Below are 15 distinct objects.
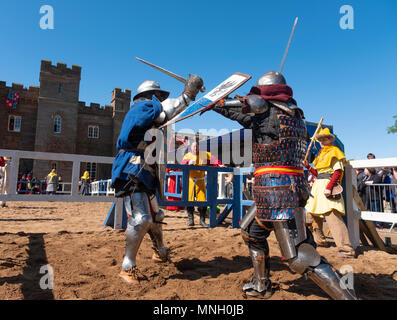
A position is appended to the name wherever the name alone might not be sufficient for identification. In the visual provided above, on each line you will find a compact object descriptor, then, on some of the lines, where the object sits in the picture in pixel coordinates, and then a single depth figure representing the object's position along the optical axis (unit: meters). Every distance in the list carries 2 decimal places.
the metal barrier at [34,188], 14.38
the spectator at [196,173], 5.68
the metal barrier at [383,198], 5.14
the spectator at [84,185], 15.11
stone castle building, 23.66
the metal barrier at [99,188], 13.06
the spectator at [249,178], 5.82
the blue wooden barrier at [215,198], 4.71
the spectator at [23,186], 15.39
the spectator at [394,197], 5.16
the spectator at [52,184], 10.73
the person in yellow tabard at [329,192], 3.47
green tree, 28.98
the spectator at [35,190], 14.33
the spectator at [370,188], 5.67
